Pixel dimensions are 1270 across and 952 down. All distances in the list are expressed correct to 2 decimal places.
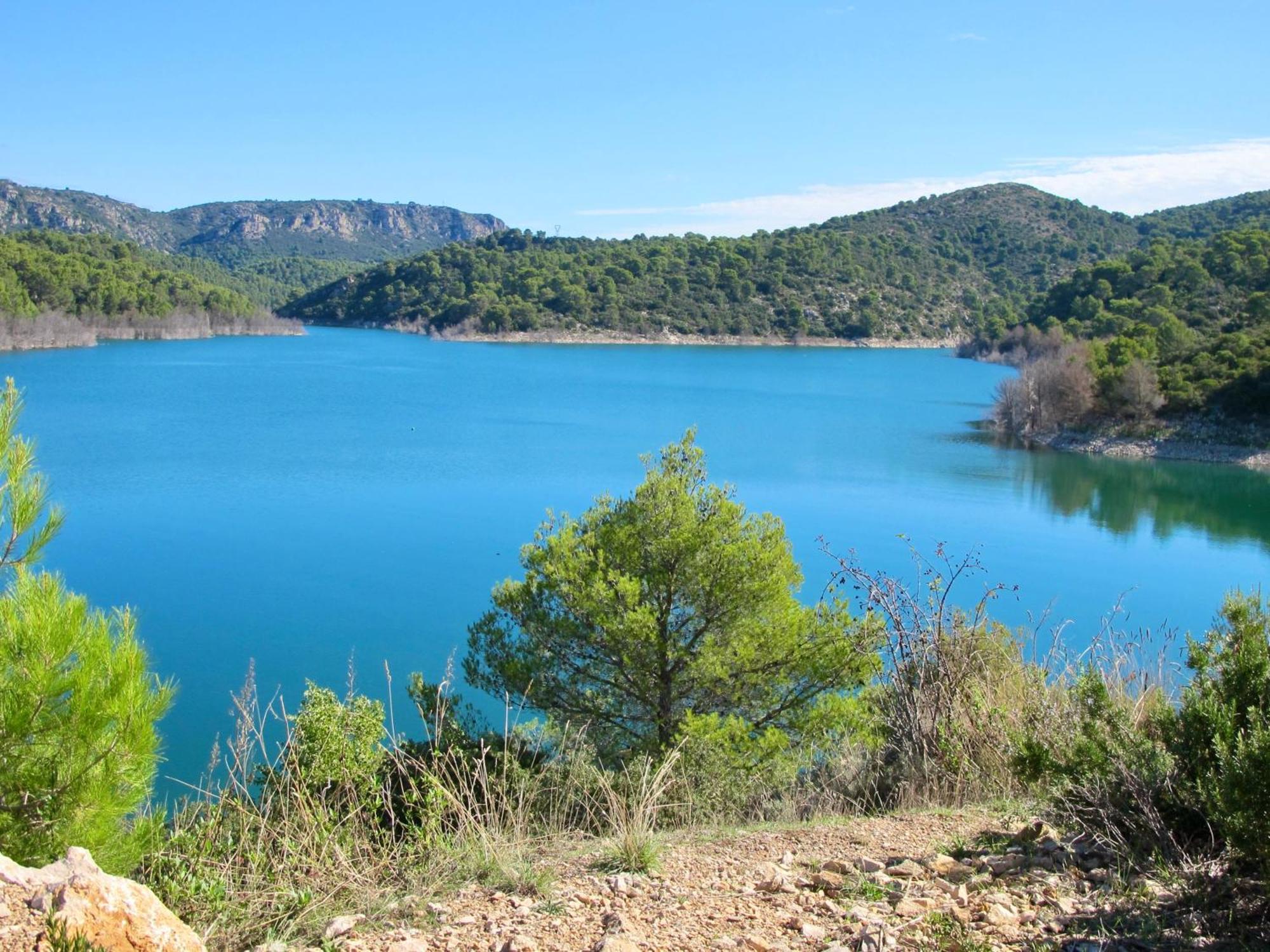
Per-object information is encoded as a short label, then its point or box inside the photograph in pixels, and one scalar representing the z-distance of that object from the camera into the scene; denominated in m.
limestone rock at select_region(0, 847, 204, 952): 2.38
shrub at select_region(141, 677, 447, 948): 3.18
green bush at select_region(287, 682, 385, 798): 4.68
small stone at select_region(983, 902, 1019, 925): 2.87
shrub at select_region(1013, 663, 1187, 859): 3.38
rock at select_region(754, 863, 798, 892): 3.26
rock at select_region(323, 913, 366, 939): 2.93
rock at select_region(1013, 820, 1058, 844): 3.60
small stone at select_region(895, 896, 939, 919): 2.97
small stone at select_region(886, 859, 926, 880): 3.34
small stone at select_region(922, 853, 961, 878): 3.36
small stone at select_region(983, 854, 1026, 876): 3.34
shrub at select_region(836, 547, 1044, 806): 5.03
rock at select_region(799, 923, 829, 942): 2.85
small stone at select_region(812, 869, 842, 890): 3.28
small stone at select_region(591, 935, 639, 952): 2.68
